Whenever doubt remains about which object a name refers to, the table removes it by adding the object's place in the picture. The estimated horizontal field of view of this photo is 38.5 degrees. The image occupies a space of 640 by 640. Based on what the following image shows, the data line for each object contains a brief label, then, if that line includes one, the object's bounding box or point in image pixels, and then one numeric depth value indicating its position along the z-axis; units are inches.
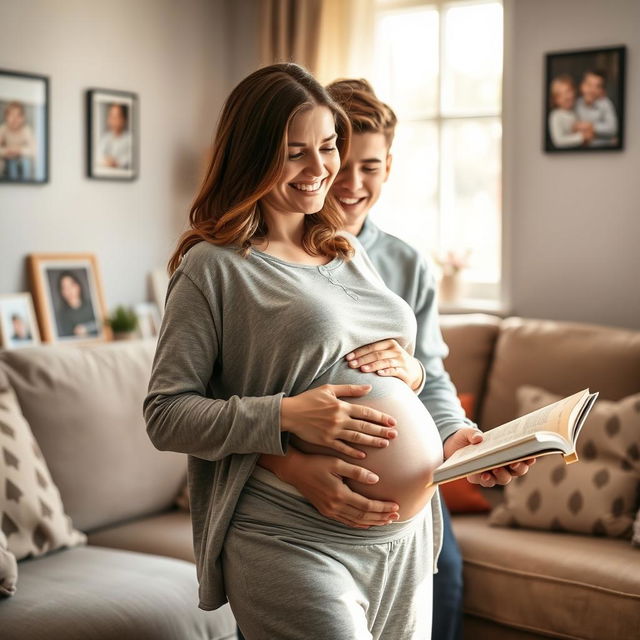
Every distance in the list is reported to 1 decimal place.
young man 69.9
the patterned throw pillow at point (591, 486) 103.8
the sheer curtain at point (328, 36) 164.9
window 162.1
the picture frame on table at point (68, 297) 147.5
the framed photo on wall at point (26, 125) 140.9
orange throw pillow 111.8
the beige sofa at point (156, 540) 80.3
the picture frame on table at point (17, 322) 140.1
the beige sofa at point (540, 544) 92.5
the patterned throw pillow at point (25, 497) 87.8
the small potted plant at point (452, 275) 159.2
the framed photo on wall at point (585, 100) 142.0
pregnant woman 52.0
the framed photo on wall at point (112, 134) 156.1
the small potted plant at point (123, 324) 155.3
